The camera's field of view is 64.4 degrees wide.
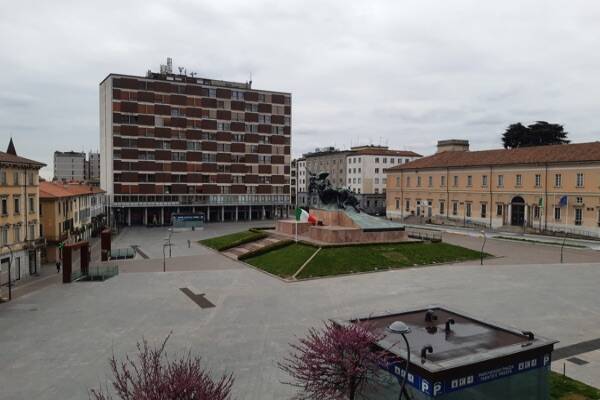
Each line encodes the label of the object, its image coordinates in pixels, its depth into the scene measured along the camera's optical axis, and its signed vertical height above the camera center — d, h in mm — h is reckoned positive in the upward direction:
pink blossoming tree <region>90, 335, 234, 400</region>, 9570 -4113
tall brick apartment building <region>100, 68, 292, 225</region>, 84625 +7312
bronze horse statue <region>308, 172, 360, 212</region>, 52562 -803
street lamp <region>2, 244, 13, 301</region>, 36759 -4992
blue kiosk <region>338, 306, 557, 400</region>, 11609 -4449
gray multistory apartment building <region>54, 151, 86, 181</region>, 177625 +7346
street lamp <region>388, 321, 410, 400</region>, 11125 -3326
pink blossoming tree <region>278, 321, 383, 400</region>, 11883 -4451
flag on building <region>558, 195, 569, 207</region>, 63281 -1673
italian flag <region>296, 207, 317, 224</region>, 52191 -3415
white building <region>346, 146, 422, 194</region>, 115938 +4975
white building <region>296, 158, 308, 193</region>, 145250 +3385
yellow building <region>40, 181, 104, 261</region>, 48656 -3230
